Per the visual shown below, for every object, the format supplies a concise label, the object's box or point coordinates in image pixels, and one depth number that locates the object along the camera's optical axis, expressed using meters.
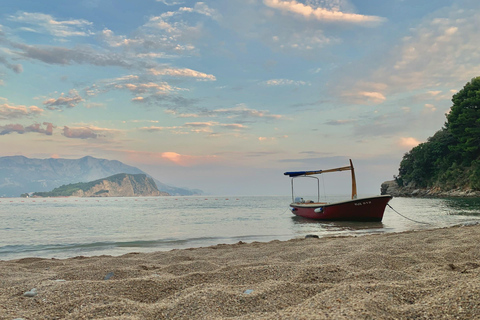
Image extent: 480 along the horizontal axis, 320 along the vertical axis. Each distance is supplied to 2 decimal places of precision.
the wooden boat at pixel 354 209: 22.44
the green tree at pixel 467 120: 63.25
